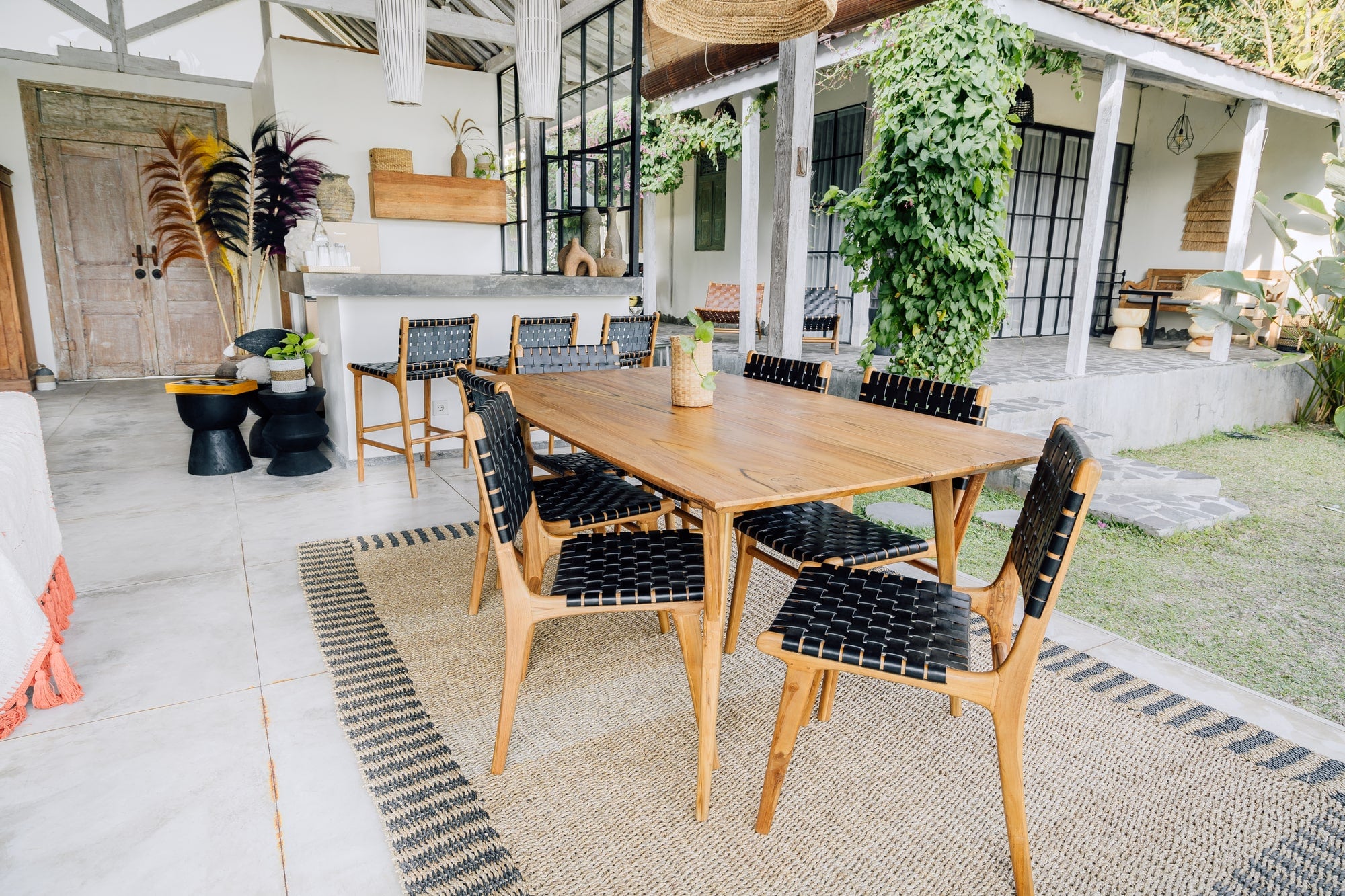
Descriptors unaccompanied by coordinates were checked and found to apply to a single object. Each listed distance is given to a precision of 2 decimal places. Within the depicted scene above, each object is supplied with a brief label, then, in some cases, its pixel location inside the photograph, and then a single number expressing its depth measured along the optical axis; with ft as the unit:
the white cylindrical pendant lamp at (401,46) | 9.70
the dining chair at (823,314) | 20.79
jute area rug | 4.81
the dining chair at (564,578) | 5.21
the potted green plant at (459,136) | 22.17
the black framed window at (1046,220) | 25.64
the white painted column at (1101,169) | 16.51
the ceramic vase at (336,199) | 18.20
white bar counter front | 13.10
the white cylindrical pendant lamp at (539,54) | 10.39
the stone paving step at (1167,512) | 11.40
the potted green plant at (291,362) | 12.82
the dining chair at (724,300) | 26.37
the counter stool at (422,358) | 11.80
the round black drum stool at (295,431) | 13.10
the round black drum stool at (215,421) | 12.84
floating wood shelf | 21.25
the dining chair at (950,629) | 4.25
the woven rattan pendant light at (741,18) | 6.77
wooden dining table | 4.90
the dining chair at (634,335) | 12.71
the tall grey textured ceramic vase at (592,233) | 15.75
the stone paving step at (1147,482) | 12.85
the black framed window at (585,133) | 15.66
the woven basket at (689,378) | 7.35
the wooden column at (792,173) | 13.37
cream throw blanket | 5.61
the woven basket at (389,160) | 21.12
